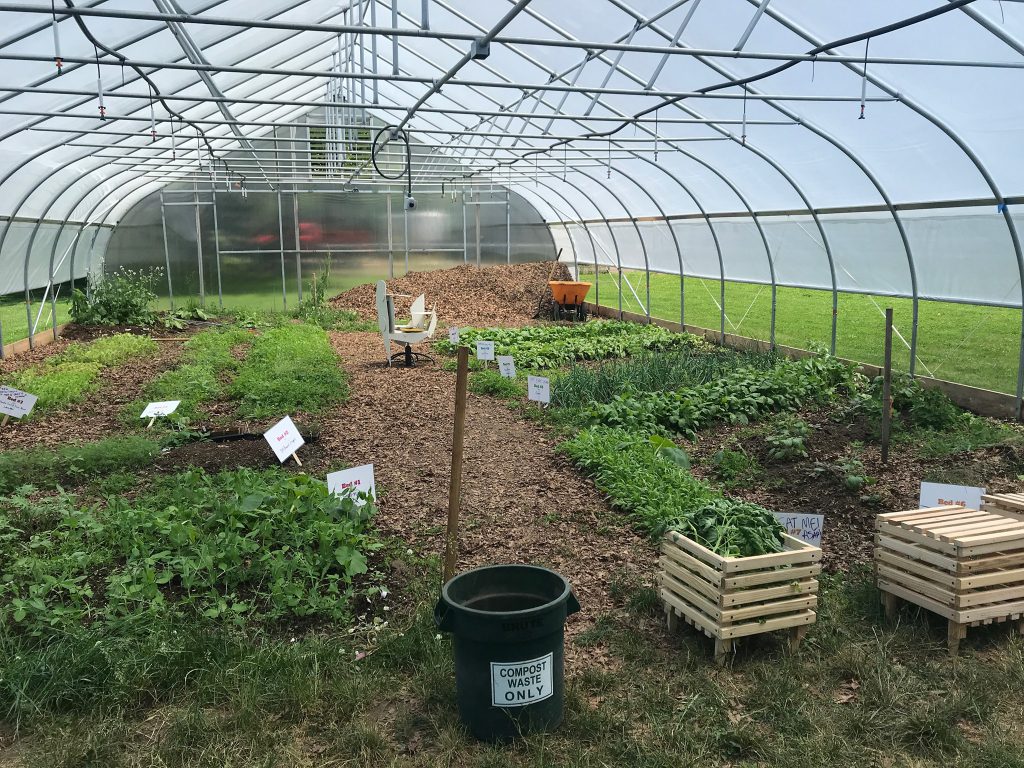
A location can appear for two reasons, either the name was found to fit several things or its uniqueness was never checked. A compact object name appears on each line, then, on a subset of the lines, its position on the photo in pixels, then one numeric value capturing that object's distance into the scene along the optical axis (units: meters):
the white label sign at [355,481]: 5.22
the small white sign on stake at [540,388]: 8.67
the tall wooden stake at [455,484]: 3.93
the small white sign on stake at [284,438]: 6.19
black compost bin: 3.14
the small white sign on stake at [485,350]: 11.16
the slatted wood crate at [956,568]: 3.96
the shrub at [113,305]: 15.38
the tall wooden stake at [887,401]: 5.92
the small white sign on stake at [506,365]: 10.27
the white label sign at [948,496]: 4.96
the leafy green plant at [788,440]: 6.97
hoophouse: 7.45
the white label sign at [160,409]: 7.80
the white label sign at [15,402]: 7.51
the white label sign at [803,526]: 4.61
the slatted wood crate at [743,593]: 3.85
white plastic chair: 12.02
